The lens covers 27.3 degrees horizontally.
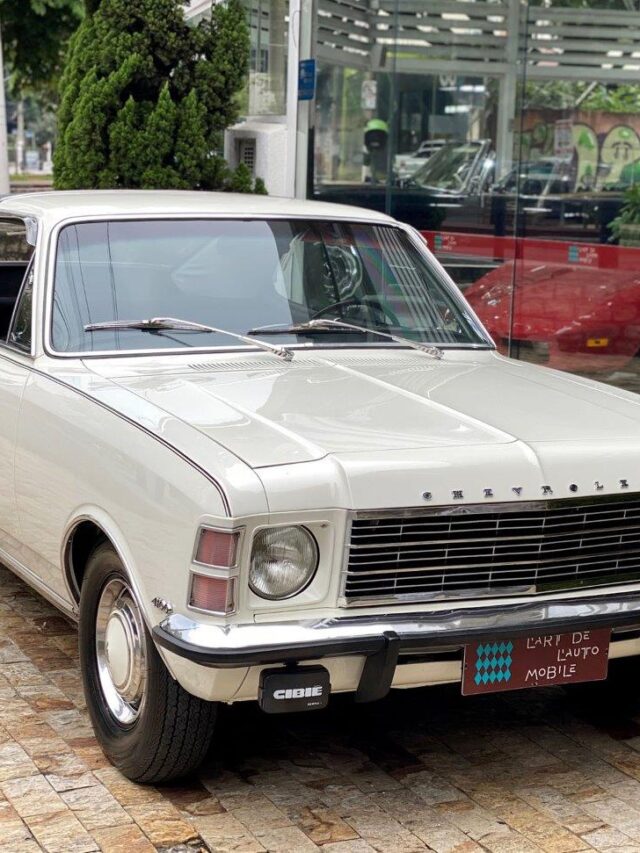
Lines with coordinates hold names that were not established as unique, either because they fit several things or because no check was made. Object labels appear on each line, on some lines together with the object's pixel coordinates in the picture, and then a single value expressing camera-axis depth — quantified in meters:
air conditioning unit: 12.91
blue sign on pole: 12.44
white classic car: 3.59
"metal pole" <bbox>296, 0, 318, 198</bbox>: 12.64
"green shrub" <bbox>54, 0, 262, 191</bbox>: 11.07
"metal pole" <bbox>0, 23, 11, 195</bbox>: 12.52
